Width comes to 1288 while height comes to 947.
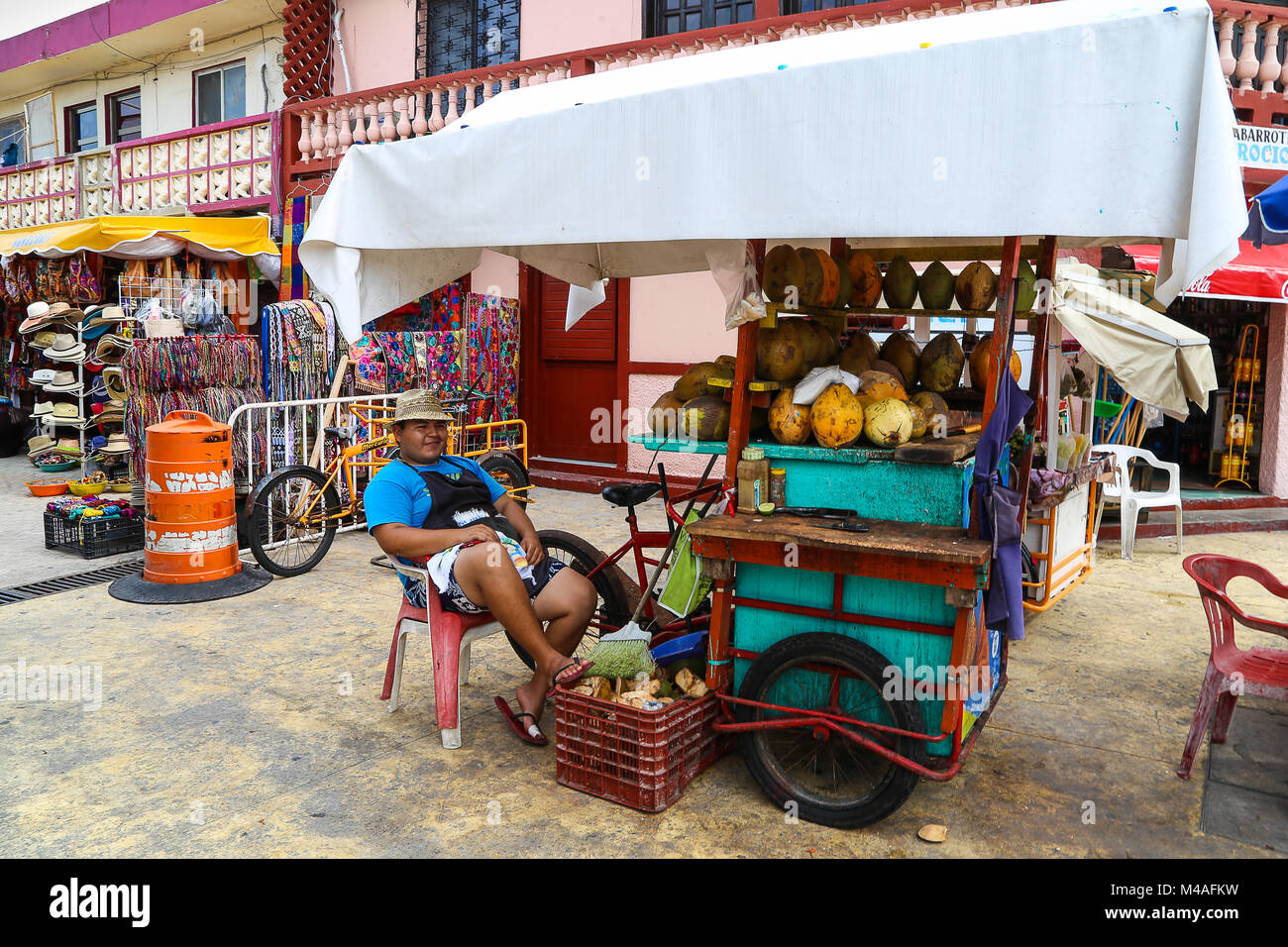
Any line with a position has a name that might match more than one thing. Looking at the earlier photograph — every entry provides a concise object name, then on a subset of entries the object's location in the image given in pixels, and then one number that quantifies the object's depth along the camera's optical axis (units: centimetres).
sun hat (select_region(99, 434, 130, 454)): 1088
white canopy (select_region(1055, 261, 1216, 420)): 650
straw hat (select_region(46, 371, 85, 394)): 1147
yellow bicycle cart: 684
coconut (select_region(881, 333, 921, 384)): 428
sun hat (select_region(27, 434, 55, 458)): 1231
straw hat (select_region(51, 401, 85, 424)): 1157
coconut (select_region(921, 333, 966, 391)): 418
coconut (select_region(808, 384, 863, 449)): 356
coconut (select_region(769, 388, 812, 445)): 368
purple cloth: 326
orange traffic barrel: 631
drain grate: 640
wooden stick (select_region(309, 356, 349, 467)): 814
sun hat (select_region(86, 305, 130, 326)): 1152
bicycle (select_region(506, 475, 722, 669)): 425
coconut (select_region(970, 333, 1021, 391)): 410
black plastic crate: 748
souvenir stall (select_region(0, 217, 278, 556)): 995
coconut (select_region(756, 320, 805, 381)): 382
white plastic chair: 790
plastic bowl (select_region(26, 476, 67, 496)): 1038
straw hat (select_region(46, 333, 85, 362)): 1130
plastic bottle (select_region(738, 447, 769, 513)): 362
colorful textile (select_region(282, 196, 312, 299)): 1176
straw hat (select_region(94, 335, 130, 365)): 1130
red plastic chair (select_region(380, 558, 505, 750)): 406
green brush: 375
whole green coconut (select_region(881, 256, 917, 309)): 420
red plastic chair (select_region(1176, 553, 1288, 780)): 367
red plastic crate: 343
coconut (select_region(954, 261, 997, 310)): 394
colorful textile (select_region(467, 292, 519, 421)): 1041
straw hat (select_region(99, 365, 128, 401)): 1130
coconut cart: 251
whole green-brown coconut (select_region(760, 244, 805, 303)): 385
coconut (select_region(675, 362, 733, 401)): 405
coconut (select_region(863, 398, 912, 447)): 349
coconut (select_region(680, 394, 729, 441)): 380
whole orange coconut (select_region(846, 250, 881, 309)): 427
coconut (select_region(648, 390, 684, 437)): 390
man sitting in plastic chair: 397
